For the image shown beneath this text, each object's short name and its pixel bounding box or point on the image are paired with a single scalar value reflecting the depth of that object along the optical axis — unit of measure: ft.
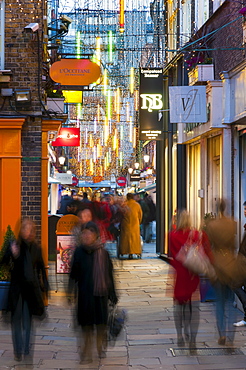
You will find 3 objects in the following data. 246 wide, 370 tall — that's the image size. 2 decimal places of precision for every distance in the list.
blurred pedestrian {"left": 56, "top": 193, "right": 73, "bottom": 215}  71.69
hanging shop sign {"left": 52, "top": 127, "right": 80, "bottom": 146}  84.99
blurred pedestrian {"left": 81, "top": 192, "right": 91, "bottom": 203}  68.13
